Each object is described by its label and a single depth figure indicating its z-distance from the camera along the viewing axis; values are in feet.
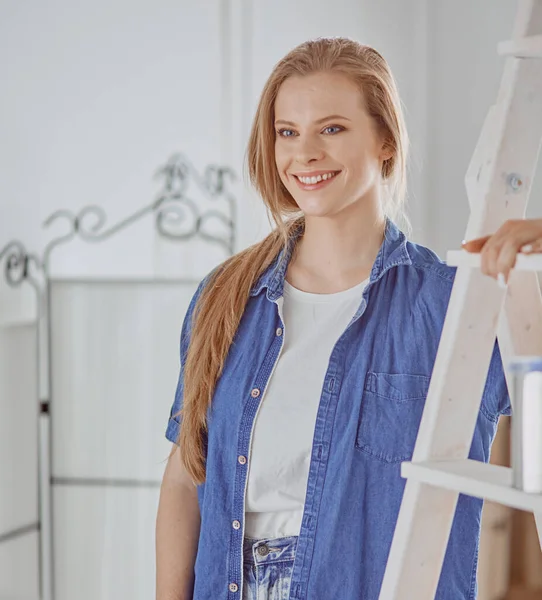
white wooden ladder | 5.24
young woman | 6.22
